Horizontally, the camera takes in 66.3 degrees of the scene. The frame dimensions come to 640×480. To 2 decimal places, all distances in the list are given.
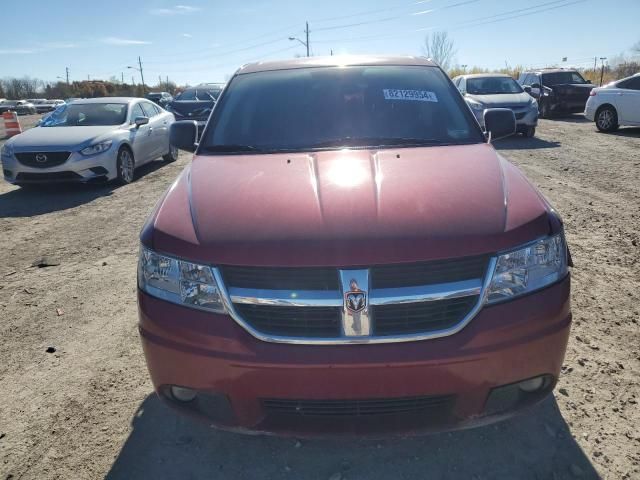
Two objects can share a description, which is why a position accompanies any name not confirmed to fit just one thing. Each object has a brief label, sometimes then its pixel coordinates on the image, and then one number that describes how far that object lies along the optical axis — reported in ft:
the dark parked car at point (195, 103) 48.42
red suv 5.74
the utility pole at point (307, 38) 188.91
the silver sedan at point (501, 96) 39.86
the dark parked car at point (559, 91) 56.80
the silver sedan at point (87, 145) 25.18
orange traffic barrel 47.25
